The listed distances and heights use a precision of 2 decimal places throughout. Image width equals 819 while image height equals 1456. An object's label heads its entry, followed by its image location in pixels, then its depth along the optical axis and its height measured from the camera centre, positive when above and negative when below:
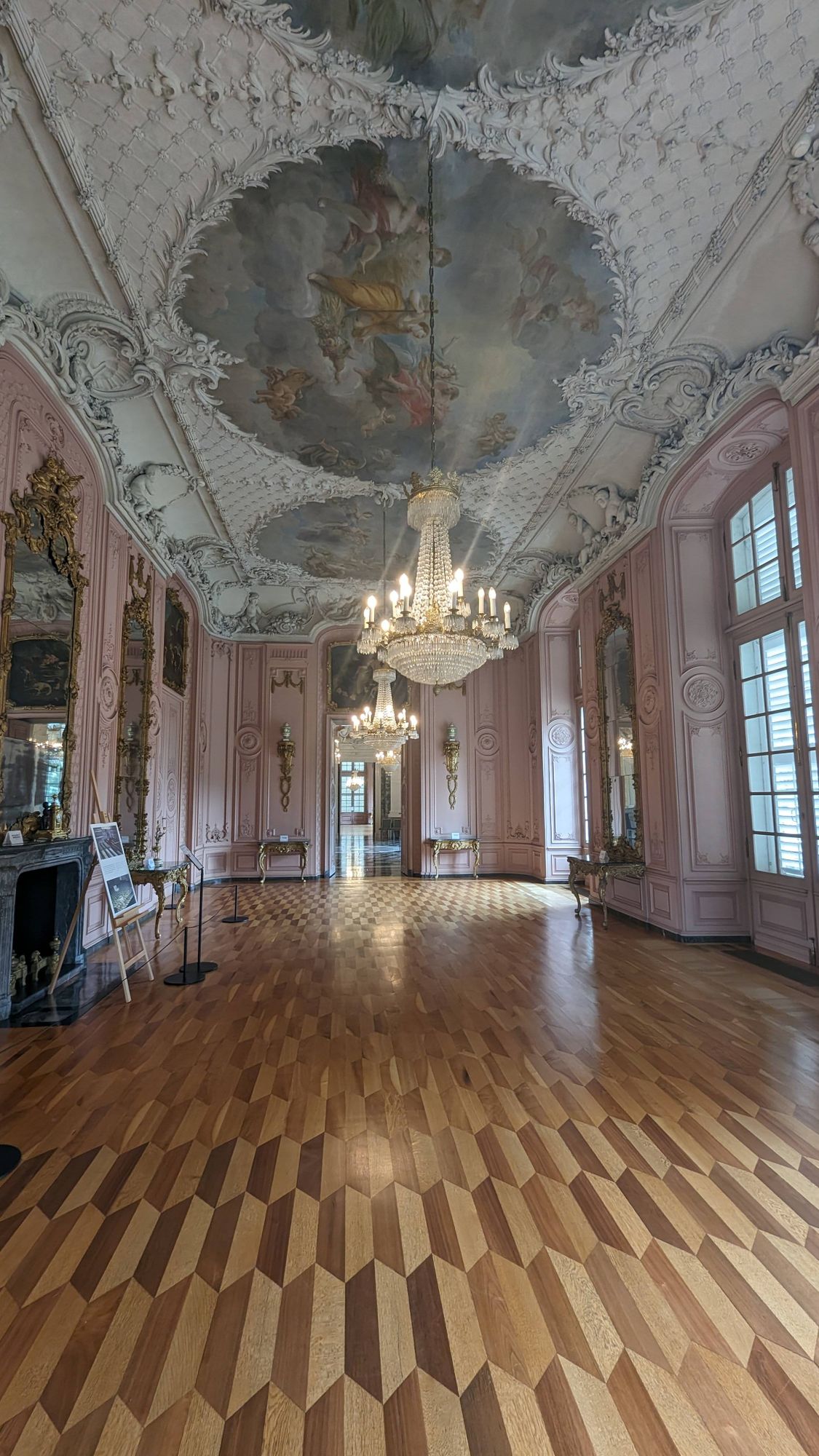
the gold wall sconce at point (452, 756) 11.33 +0.77
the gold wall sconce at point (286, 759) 10.99 +0.74
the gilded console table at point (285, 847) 10.80 -0.84
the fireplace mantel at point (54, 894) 4.58 -0.73
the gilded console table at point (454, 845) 11.00 -0.87
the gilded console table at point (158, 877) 6.18 -0.77
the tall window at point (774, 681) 5.16 +1.01
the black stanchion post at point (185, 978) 4.77 -1.40
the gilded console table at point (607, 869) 6.64 -0.81
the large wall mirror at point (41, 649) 4.20 +1.14
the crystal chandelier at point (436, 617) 4.64 +1.40
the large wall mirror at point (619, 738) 6.96 +0.68
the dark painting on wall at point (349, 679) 11.60 +2.27
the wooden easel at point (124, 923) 4.28 -0.92
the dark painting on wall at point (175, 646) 8.31 +2.21
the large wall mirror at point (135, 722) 6.40 +0.87
